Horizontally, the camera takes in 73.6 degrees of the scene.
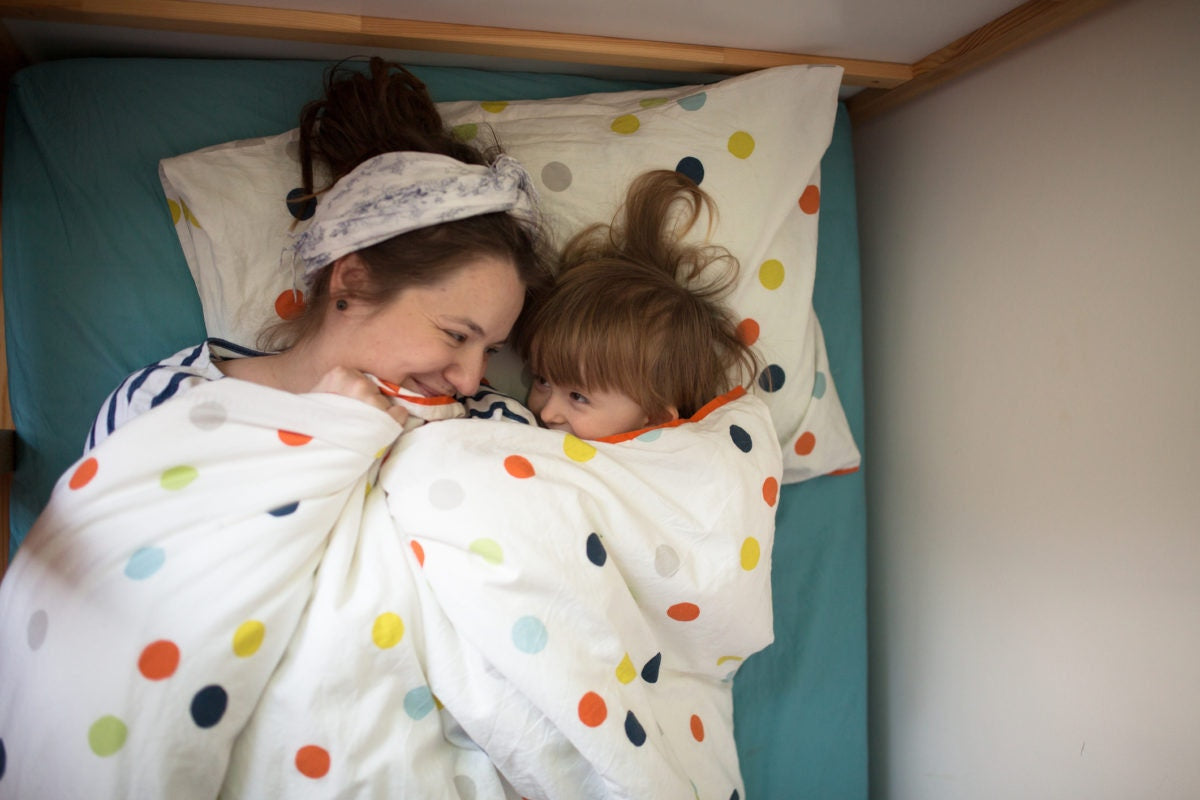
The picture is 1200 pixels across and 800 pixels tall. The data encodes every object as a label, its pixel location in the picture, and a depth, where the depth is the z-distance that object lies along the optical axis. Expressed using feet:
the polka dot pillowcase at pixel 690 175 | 3.25
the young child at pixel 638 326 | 3.36
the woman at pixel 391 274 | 2.94
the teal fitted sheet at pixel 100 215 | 3.16
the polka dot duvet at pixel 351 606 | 2.29
